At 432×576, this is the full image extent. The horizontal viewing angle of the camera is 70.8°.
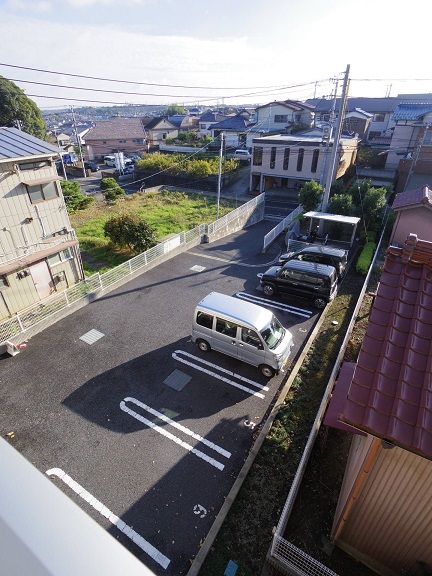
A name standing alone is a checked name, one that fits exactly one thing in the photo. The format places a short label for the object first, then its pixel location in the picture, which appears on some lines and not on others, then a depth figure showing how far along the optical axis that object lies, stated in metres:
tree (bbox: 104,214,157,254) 18.80
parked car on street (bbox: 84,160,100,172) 46.98
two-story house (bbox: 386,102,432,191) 27.59
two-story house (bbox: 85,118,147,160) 56.50
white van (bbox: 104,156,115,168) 49.60
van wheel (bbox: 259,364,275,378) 9.42
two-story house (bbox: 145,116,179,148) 59.17
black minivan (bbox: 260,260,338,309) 12.71
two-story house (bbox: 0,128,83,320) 11.91
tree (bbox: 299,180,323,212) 21.62
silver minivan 9.27
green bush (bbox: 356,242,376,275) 15.48
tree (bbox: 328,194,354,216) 19.73
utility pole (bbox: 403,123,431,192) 23.96
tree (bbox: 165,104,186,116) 104.96
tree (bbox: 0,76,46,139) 40.53
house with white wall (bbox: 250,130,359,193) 27.56
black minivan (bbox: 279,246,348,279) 14.45
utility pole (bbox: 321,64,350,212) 16.84
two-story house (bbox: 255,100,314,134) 42.94
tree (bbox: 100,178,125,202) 30.29
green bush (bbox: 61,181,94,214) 27.86
